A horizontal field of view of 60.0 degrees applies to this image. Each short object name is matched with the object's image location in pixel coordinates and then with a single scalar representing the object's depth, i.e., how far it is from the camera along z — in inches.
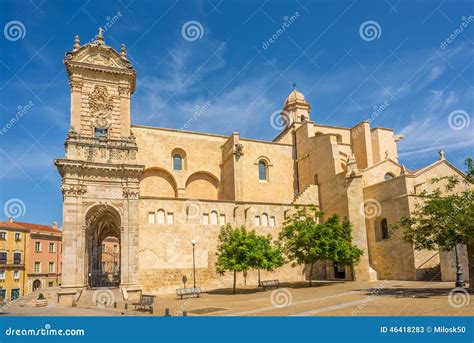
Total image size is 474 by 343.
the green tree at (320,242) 1067.9
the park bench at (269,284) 1050.6
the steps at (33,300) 928.9
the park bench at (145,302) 692.7
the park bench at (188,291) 910.4
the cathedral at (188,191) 1014.4
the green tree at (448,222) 703.1
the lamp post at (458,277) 789.2
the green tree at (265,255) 987.3
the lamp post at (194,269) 1089.2
